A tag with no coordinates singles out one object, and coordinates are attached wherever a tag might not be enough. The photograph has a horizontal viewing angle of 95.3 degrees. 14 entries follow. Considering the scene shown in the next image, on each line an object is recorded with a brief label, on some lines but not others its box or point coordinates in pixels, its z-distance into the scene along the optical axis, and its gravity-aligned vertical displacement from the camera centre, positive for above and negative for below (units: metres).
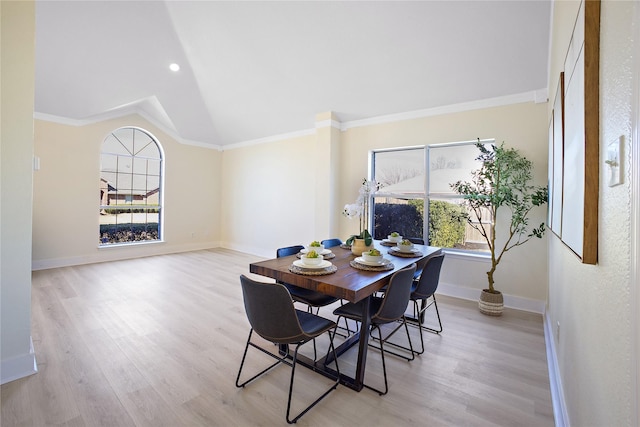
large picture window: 4.11 +0.32
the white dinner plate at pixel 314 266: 2.09 -0.37
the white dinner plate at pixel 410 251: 2.83 -0.35
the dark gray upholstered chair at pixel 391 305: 1.99 -0.66
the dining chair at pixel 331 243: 3.46 -0.35
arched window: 5.93 +0.51
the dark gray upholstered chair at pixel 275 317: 1.70 -0.63
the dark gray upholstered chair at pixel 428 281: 2.51 -0.58
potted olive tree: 3.38 +0.23
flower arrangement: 2.80 +0.09
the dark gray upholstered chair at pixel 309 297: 2.44 -0.72
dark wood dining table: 1.81 -0.45
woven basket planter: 3.36 -1.02
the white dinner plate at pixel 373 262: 2.26 -0.38
